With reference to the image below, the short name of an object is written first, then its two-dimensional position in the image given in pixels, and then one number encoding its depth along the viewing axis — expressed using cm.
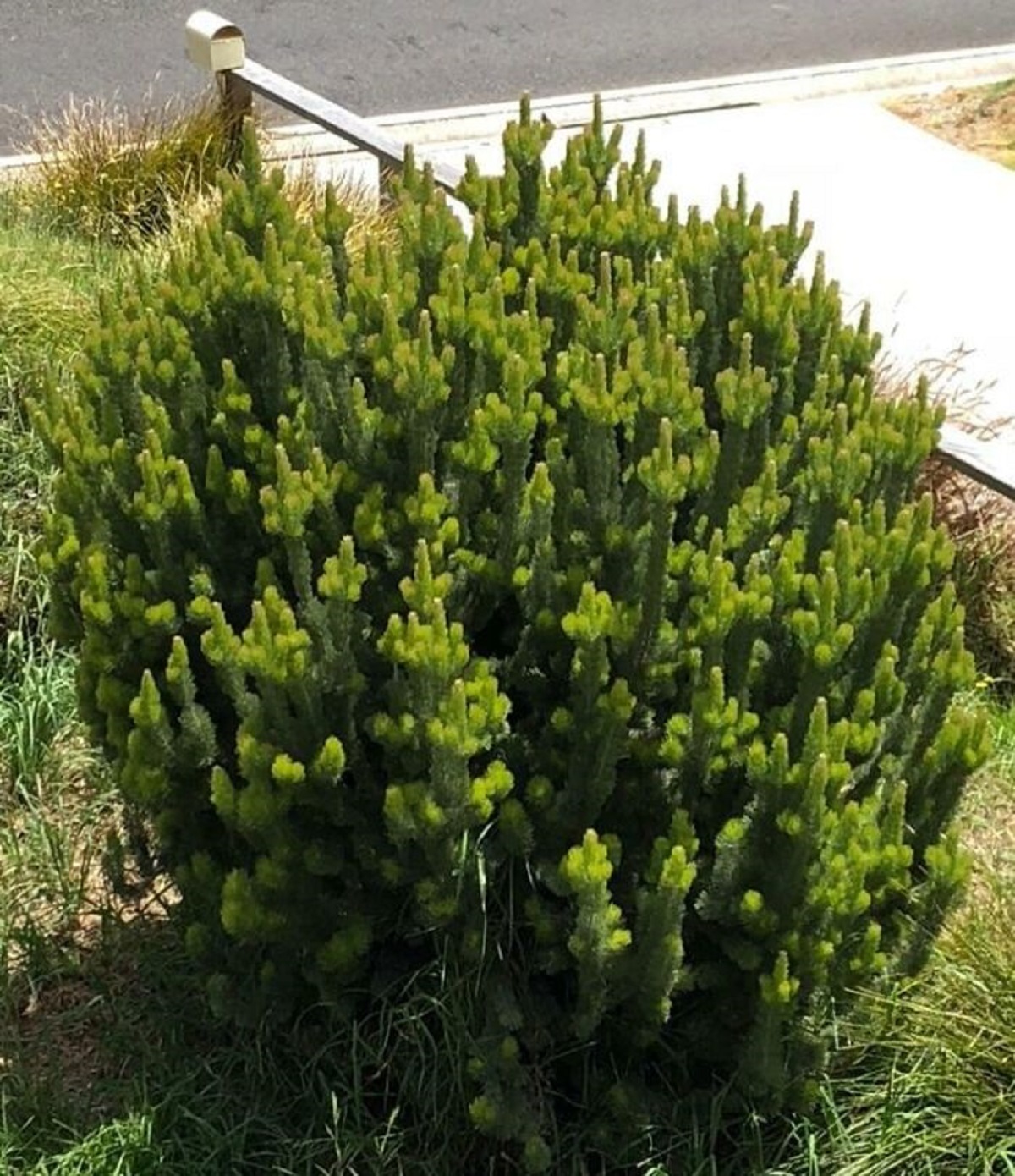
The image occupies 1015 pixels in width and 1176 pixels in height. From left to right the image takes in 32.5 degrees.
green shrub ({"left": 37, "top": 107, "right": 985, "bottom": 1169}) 259
